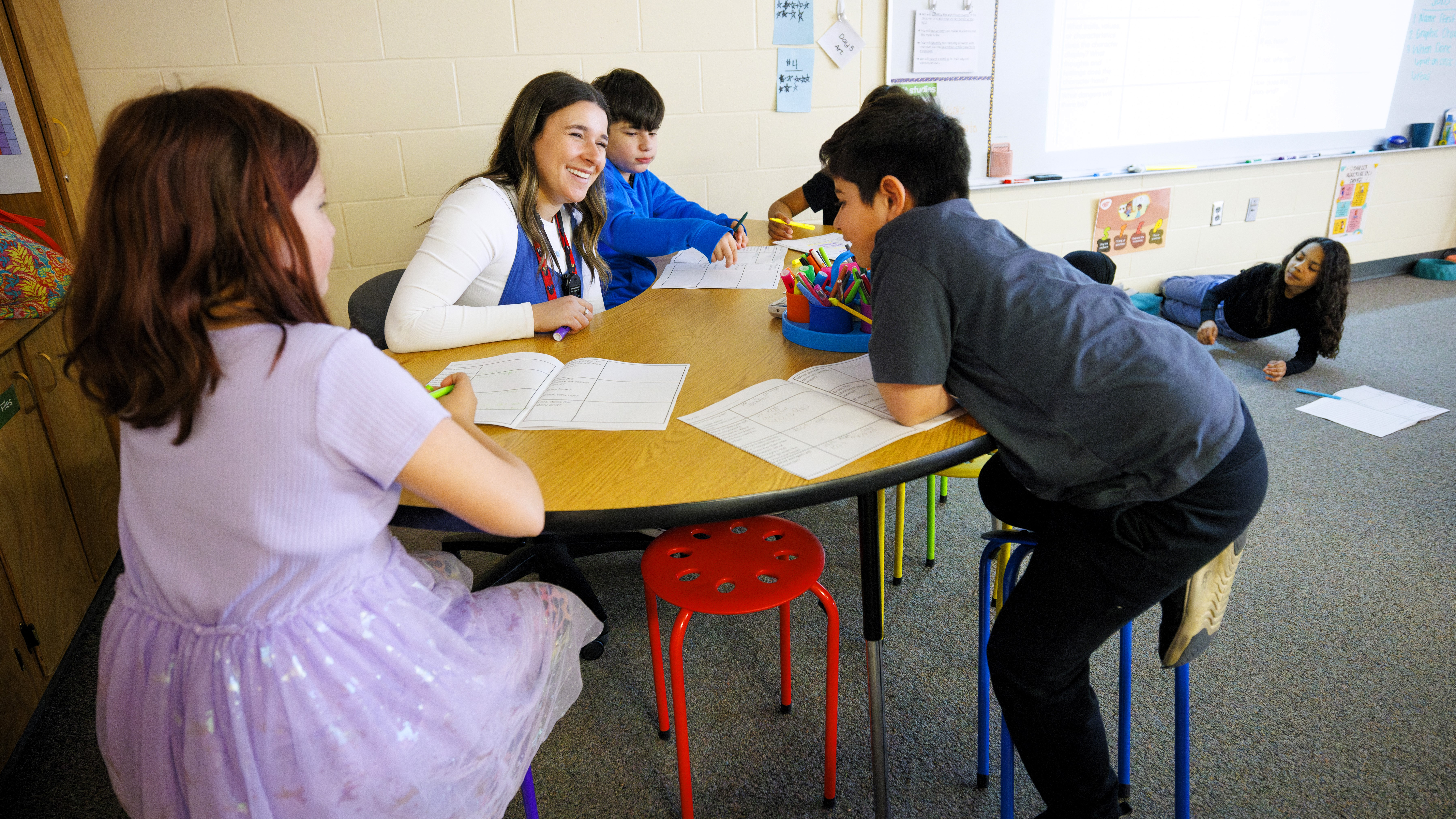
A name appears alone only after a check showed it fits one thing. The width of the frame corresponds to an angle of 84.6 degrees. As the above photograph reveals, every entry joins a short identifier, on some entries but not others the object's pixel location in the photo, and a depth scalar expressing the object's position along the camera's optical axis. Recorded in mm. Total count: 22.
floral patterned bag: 1676
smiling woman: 1476
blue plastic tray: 1348
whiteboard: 3414
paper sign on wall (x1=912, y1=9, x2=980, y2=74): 3180
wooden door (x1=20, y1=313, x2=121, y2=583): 1766
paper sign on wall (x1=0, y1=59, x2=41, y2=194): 2039
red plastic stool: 1209
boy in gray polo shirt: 985
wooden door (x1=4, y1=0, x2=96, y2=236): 2141
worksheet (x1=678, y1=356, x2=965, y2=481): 982
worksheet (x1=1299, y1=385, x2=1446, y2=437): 2600
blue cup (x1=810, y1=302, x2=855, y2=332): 1378
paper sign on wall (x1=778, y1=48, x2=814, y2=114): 3010
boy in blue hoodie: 2053
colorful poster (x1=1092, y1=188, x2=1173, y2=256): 3754
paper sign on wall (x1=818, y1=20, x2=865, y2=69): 3031
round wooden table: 890
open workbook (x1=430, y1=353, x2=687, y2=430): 1116
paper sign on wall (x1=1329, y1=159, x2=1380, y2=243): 4113
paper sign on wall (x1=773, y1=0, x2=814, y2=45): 2932
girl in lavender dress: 690
